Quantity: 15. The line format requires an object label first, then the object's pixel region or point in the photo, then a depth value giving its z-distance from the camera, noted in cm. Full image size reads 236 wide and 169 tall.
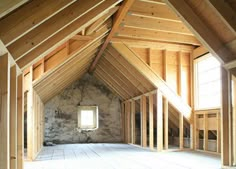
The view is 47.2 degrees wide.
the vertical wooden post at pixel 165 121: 680
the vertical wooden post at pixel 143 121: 792
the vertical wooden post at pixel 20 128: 317
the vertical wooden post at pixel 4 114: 208
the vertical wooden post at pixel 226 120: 422
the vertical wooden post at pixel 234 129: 424
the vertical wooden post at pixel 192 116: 707
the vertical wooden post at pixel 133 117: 912
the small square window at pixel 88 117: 1030
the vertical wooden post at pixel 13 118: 254
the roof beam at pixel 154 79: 649
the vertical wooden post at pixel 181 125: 701
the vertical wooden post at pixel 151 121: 725
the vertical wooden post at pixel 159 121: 681
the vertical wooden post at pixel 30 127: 527
